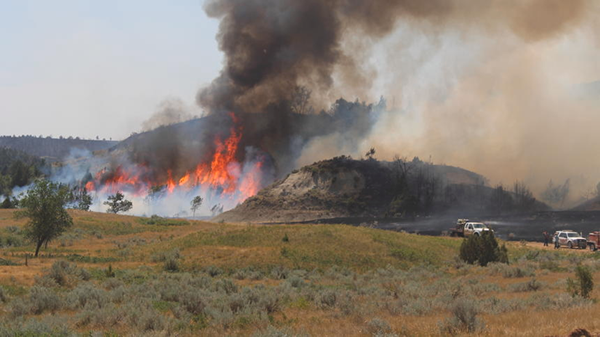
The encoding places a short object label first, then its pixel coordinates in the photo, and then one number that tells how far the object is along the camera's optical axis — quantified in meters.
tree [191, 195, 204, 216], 171.38
